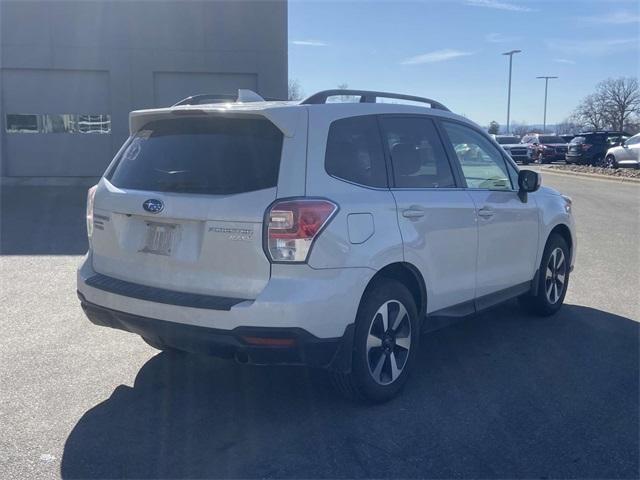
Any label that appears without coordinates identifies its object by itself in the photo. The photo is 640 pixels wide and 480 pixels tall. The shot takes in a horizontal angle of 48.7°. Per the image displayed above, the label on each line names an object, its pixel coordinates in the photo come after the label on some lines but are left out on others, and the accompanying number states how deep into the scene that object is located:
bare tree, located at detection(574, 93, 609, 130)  70.75
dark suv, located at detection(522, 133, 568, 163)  39.78
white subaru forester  3.87
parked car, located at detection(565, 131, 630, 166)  33.34
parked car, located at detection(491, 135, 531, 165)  36.44
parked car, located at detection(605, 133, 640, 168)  28.19
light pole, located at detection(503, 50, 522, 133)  53.69
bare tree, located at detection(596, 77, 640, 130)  69.00
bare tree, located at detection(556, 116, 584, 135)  76.19
